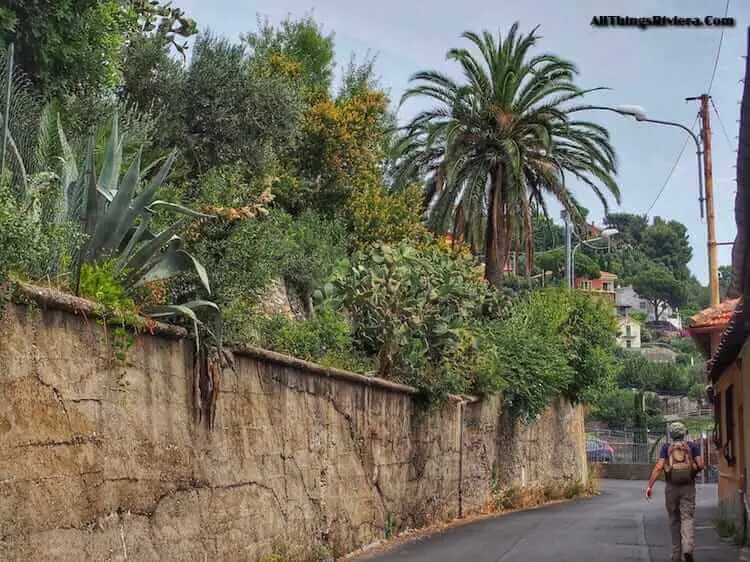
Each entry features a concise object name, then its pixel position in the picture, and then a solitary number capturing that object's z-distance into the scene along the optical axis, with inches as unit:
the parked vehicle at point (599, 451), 1971.0
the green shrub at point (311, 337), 456.1
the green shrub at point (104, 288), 337.7
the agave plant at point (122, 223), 367.2
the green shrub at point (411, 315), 710.5
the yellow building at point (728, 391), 552.1
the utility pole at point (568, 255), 1385.3
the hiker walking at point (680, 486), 518.3
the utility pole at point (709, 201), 1087.3
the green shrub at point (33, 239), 281.1
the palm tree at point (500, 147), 1090.1
